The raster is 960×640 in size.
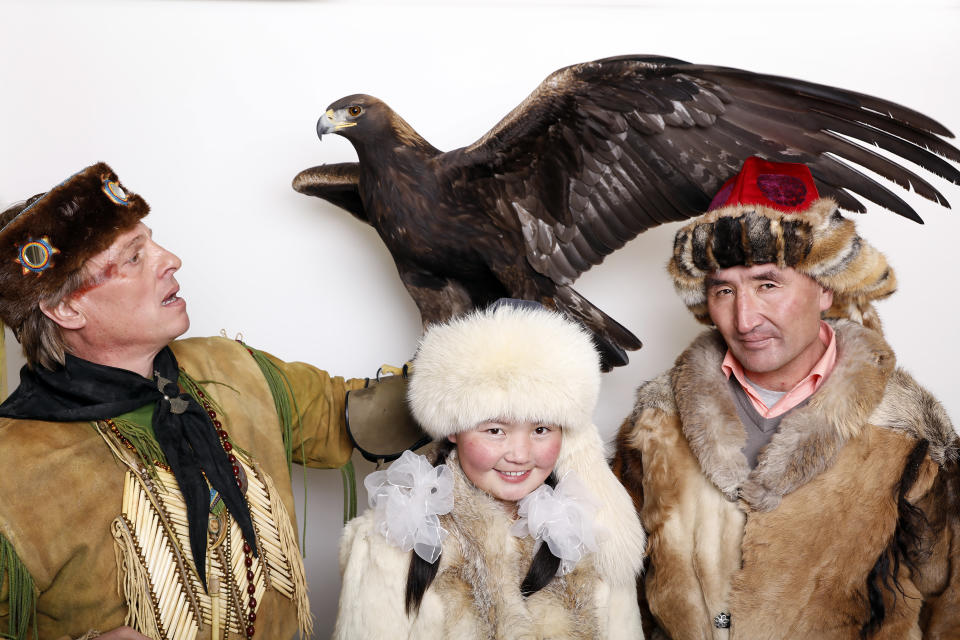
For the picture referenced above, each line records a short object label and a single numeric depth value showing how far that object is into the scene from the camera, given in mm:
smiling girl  1665
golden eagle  1935
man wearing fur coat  1763
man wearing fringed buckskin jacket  1702
